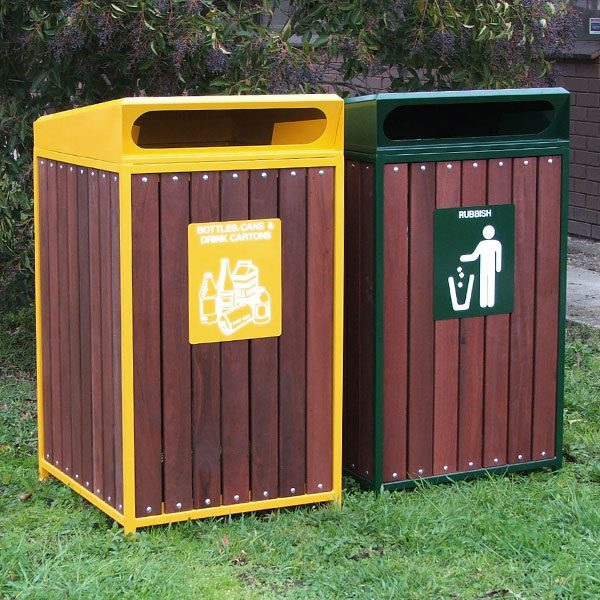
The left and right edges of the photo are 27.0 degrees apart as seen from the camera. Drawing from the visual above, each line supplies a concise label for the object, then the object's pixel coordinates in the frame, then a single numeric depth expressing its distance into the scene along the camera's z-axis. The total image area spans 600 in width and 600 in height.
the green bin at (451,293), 4.23
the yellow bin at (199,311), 3.84
